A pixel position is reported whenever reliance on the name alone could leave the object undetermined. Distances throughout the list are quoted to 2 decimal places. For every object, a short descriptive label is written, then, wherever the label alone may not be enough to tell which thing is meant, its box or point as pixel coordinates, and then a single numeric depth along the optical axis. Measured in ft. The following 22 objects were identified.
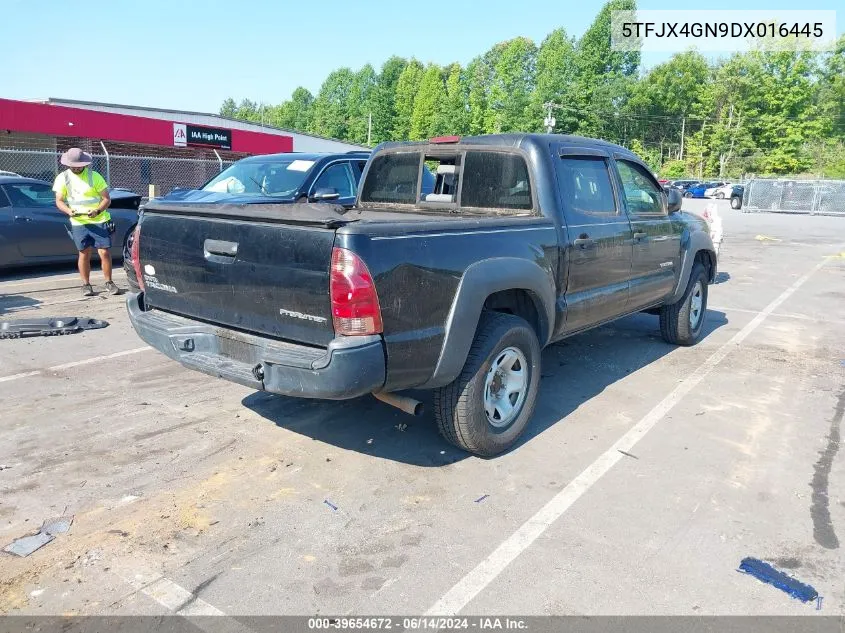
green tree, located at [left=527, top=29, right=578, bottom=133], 228.63
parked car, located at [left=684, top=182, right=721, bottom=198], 169.07
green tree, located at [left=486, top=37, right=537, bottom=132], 244.42
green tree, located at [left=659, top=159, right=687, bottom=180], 223.18
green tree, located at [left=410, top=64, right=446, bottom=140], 286.40
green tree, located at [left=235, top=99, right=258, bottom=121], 512.96
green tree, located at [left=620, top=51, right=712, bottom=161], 245.45
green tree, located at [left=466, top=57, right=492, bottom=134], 273.95
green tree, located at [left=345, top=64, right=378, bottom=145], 320.58
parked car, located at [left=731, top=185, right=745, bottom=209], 131.99
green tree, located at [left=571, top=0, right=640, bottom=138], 232.53
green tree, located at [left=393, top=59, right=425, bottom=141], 312.91
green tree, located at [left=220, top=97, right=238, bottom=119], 533.59
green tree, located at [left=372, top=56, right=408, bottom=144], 314.14
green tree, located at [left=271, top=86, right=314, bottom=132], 411.95
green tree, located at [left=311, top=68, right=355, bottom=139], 347.77
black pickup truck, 10.52
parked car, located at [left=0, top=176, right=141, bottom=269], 30.81
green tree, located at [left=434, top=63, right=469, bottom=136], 260.21
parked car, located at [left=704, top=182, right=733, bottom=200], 157.71
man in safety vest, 26.78
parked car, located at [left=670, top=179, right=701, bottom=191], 170.49
